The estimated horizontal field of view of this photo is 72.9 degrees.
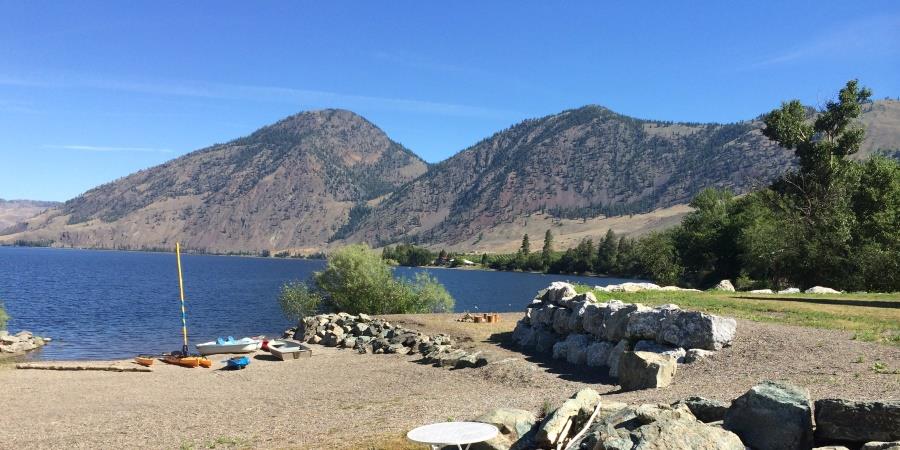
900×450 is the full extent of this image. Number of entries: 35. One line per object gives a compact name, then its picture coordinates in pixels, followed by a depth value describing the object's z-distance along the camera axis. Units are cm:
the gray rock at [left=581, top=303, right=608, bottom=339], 2563
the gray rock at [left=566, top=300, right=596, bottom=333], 2764
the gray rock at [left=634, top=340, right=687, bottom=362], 2056
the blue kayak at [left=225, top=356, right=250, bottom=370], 3338
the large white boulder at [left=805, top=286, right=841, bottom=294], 3934
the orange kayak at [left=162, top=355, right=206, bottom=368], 3500
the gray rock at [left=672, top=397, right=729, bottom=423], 1083
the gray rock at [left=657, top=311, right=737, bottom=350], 2066
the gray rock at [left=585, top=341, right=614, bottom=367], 2419
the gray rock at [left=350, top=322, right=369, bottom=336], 4109
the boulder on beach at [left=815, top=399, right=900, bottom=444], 895
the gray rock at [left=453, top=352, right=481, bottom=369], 2708
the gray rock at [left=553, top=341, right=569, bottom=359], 2690
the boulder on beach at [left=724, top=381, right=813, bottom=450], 940
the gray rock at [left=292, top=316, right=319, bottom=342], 4329
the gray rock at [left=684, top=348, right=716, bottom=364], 1995
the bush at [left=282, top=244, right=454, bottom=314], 5225
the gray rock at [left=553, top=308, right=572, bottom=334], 2888
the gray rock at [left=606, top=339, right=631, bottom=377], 2256
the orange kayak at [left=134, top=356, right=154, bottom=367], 3491
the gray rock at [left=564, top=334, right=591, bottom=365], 2544
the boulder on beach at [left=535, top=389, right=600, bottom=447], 1084
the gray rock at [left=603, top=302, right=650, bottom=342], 2402
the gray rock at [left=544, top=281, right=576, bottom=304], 3125
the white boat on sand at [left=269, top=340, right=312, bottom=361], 3594
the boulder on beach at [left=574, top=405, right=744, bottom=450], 872
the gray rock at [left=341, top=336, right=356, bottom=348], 3918
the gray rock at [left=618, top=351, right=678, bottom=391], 1764
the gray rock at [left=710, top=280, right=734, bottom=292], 4499
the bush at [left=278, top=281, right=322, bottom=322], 5297
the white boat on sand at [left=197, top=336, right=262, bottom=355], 3844
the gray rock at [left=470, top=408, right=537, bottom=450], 1220
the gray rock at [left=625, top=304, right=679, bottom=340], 2262
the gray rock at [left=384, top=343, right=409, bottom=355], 3435
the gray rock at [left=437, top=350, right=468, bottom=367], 2825
